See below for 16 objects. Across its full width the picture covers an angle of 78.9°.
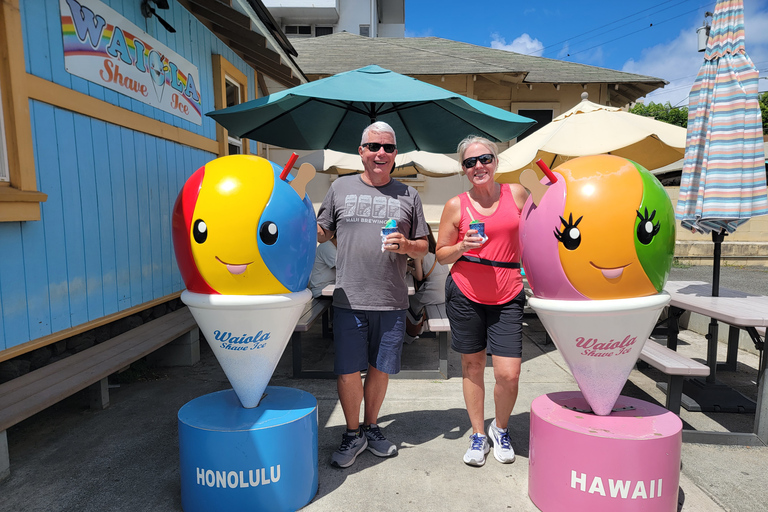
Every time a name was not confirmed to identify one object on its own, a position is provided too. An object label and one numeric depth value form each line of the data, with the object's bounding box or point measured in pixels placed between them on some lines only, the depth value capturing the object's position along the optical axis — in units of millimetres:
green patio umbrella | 3672
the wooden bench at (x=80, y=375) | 2602
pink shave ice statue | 2049
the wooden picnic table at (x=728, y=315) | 2936
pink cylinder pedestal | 2078
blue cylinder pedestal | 2166
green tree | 37875
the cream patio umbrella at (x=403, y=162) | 7199
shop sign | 3463
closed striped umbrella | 3154
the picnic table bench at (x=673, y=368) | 2852
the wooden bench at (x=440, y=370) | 4332
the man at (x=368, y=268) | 2643
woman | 2645
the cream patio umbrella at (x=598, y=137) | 4980
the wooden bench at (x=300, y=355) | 4166
